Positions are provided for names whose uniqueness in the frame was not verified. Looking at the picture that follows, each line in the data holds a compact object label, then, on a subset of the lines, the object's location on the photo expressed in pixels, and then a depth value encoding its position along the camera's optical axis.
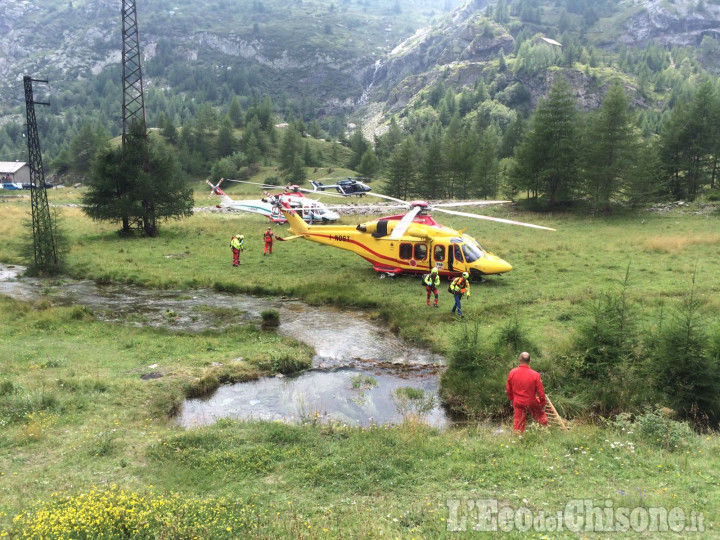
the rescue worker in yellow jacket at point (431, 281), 18.52
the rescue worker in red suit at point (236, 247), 26.20
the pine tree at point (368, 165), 84.88
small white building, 104.00
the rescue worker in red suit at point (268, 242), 29.66
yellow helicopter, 21.25
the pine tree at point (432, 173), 64.69
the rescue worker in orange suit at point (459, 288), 17.48
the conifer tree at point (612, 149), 42.19
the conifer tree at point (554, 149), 45.25
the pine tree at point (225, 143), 105.38
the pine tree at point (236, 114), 130.00
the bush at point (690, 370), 10.06
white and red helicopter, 41.34
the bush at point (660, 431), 8.28
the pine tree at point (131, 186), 35.88
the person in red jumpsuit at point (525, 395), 9.57
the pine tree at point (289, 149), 92.66
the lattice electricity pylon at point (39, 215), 22.61
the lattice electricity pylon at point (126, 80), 33.44
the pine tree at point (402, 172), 65.88
